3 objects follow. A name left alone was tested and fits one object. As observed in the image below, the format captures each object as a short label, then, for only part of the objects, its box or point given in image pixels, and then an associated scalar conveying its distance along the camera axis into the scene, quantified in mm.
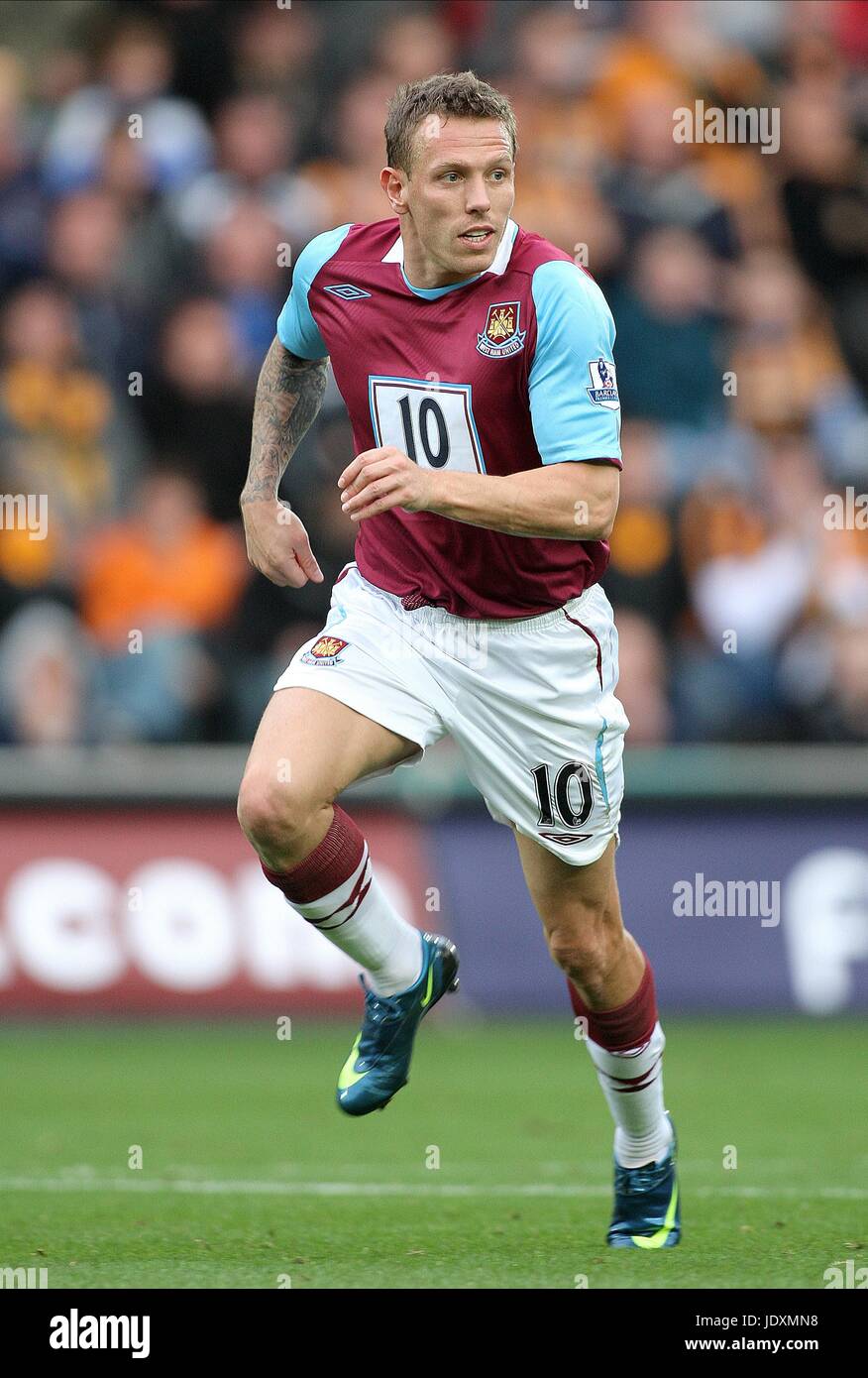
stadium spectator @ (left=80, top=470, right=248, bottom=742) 10789
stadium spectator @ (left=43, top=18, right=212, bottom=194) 11820
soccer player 5082
